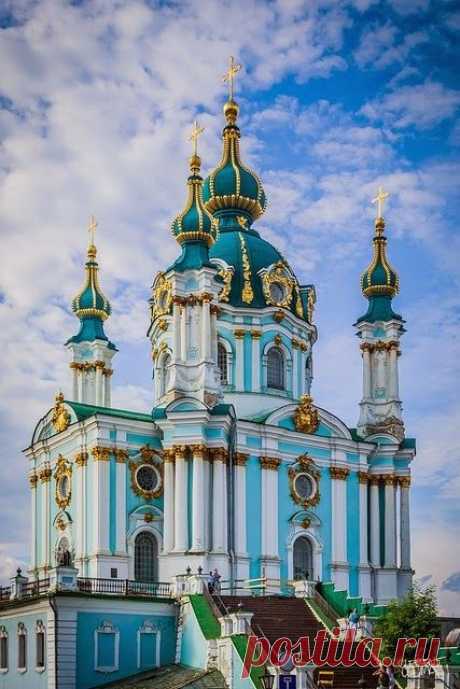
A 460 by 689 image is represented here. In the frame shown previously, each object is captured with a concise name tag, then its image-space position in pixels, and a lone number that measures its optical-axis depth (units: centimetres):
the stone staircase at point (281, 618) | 2930
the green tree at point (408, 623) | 2988
